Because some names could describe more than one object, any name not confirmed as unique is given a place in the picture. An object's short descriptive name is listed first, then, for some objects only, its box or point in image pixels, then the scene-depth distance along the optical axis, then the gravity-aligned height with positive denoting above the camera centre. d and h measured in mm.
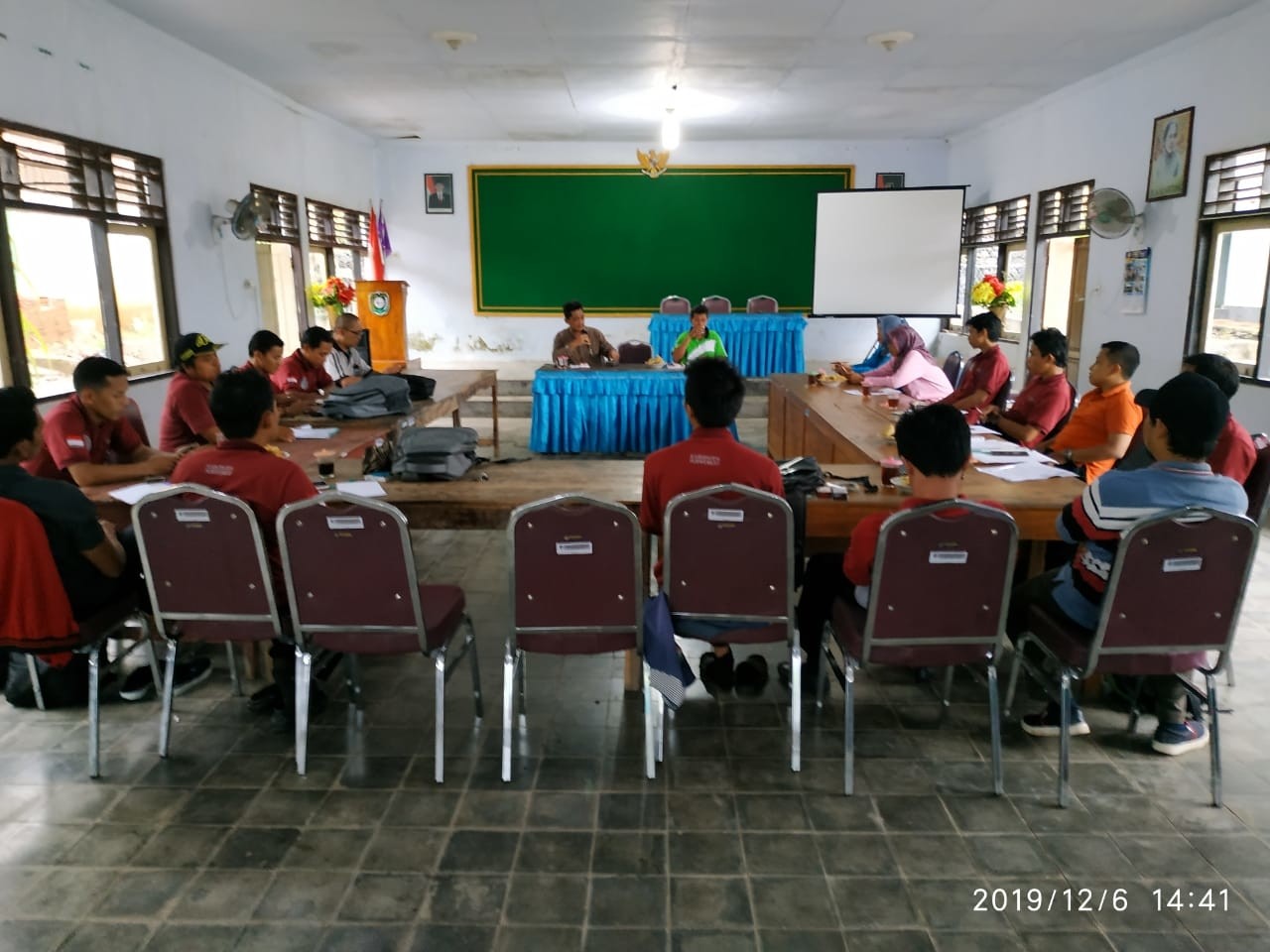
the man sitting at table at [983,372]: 4695 -362
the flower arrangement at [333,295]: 7320 +129
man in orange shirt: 3516 -469
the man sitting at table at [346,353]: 5582 -283
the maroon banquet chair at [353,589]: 2211 -726
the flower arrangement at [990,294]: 6598 +83
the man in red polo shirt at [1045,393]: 4074 -415
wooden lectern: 8125 -58
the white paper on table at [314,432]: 4047 -569
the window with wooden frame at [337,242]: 8484 +692
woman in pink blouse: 5566 -435
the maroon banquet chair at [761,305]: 9930 +8
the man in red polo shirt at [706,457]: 2533 -438
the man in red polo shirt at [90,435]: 3012 -434
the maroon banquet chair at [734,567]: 2254 -690
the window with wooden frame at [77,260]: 4324 +294
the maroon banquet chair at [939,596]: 2129 -732
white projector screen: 8680 +543
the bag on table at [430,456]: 3020 -508
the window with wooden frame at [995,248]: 8398 +581
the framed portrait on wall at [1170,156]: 5695 +980
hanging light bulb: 6918 +1405
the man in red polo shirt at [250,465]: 2428 -432
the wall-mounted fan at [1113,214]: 6219 +632
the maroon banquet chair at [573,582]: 2213 -712
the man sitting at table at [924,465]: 2225 -410
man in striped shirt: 2131 -459
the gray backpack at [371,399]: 4469 -467
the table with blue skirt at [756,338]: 9242 -338
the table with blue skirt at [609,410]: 6566 -771
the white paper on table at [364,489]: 2836 -586
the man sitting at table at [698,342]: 6867 -284
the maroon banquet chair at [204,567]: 2258 -681
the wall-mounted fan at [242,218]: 6305 +665
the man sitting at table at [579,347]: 7008 -314
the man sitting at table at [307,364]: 5059 -317
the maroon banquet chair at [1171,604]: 2066 -736
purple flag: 10406 +805
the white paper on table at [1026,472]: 3098 -603
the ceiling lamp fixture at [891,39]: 5477 +1685
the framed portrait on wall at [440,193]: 10539 +1382
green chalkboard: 10469 +866
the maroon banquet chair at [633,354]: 7473 -397
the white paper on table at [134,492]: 2789 -588
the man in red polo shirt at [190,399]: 3738 -376
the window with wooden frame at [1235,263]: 5074 +243
